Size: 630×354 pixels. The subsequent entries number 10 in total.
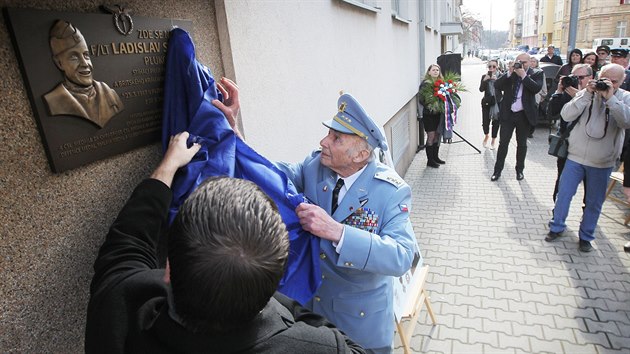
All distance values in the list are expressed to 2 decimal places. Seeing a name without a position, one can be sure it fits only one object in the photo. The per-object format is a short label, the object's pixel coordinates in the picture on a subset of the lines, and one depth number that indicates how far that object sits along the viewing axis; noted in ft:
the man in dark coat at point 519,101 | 21.35
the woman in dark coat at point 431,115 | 26.05
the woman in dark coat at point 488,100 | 28.71
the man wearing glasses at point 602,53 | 25.14
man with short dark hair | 2.96
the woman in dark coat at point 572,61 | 25.15
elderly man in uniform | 6.38
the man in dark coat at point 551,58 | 40.57
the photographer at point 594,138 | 13.35
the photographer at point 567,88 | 15.12
